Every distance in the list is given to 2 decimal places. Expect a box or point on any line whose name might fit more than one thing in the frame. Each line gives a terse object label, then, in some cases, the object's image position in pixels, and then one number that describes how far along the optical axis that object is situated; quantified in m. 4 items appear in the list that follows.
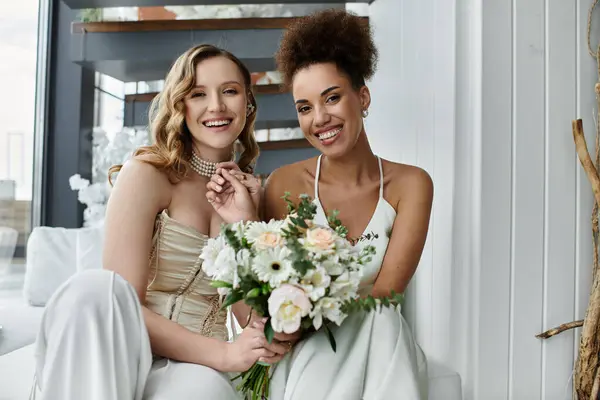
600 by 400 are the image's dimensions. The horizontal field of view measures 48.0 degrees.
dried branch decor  2.48
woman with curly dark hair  2.18
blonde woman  1.52
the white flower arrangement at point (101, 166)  5.25
